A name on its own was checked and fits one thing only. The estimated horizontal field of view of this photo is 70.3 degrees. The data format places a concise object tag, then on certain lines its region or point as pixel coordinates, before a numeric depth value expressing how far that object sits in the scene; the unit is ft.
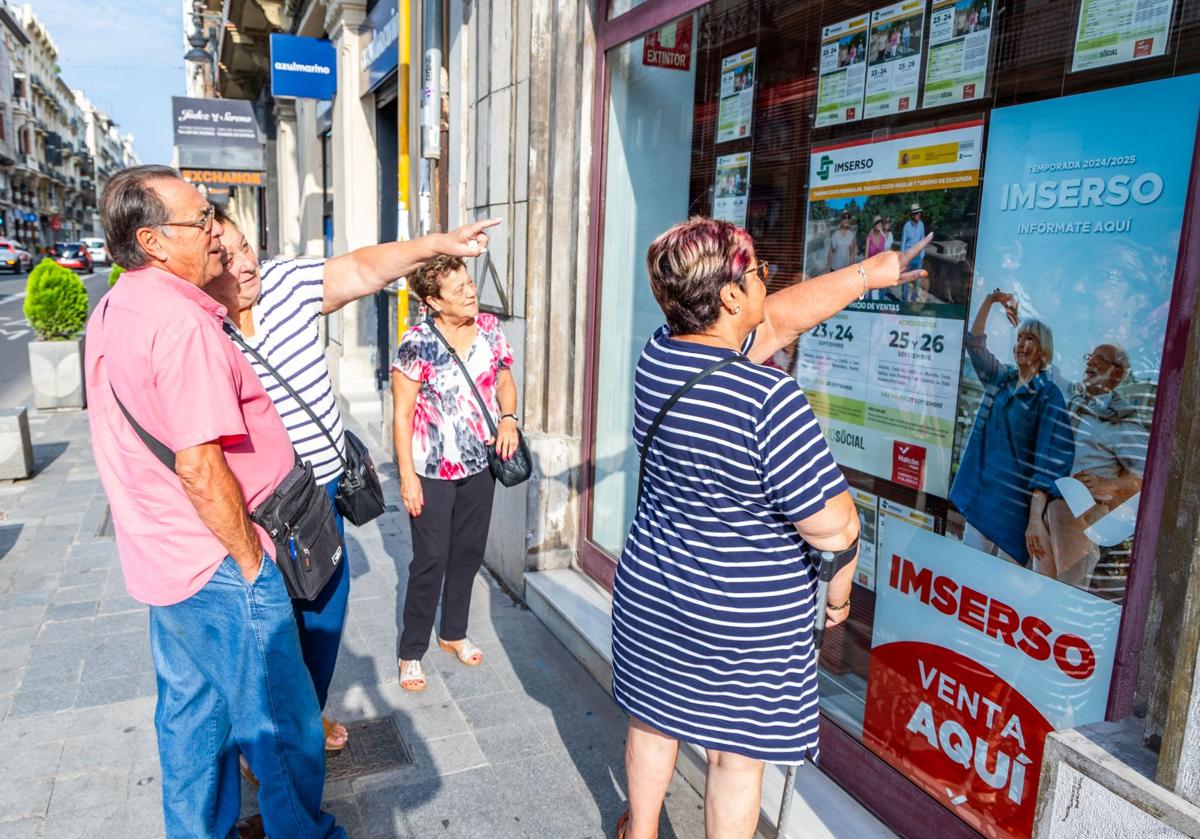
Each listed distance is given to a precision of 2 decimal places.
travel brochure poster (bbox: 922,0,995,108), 7.92
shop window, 6.69
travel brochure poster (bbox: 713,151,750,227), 11.45
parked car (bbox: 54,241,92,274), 144.46
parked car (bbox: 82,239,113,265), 188.36
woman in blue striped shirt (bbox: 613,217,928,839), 6.11
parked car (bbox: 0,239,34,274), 134.92
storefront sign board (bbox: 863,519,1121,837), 7.16
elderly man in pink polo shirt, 6.64
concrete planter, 31.53
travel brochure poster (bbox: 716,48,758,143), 11.36
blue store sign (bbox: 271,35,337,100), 32.68
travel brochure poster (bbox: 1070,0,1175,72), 6.42
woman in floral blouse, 11.75
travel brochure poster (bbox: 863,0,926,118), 8.65
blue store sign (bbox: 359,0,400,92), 26.33
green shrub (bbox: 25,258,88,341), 31.68
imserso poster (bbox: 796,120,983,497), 8.26
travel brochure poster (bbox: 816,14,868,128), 9.35
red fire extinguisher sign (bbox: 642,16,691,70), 12.79
